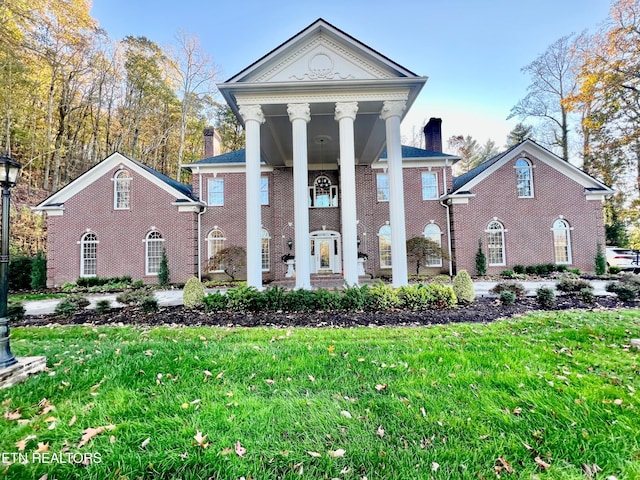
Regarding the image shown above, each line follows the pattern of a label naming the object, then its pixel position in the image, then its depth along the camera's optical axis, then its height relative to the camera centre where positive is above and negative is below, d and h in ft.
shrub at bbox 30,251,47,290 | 45.24 -2.54
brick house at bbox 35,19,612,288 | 45.78 +6.56
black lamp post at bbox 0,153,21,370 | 11.10 +0.51
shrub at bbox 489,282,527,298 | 26.71 -4.20
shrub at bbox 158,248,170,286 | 44.62 -2.89
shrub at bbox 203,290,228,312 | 23.53 -4.21
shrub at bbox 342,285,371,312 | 22.85 -4.13
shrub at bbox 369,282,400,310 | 22.95 -4.13
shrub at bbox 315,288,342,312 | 22.97 -4.17
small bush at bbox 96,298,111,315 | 23.49 -4.22
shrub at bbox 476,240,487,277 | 46.44 -3.10
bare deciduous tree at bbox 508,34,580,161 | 65.72 +36.29
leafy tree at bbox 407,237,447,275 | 47.80 -0.46
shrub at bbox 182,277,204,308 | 24.66 -3.65
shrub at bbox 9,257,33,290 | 45.62 -2.51
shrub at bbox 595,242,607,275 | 45.93 -3.42
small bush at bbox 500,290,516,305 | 23.57 -4.43
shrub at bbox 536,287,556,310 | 23.12 -4.47
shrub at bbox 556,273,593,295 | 26.24 -4.01
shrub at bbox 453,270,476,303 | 24.93 -3.82
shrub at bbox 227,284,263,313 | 23.36 -4.03
